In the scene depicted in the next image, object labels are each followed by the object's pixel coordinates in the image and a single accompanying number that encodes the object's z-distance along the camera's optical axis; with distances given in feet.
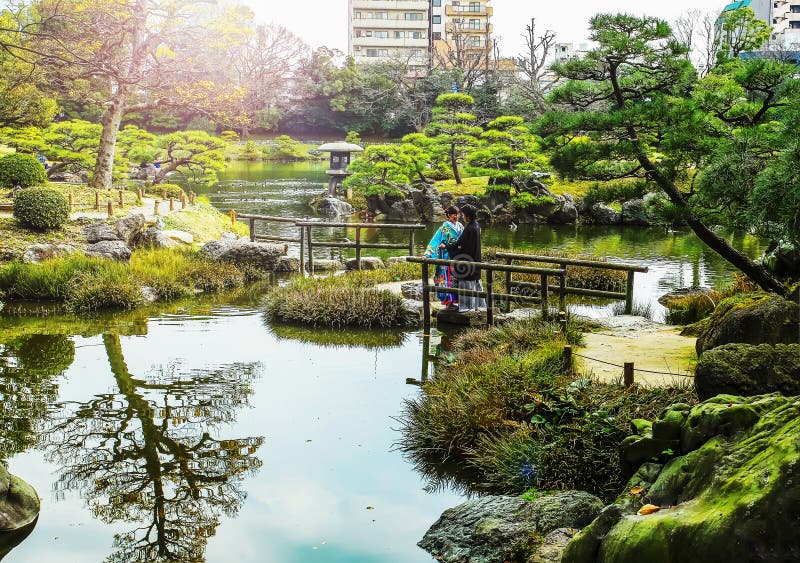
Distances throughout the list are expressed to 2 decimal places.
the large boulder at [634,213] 93.09
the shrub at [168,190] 88.53
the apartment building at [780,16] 163.02
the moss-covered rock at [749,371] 18.60
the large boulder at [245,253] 56.70
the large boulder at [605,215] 94.17
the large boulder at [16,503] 19.66
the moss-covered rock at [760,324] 23.72
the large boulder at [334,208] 106.11
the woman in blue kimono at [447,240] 41.78
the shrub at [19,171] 70.85
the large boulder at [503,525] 18.03
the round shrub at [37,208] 59.57
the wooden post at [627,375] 23.76
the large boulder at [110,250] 56.65
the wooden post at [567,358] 26.37
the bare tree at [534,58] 141.38
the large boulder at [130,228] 62.03
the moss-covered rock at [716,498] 12.69
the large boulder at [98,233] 59.93
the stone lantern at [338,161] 118.83
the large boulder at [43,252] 54.80
